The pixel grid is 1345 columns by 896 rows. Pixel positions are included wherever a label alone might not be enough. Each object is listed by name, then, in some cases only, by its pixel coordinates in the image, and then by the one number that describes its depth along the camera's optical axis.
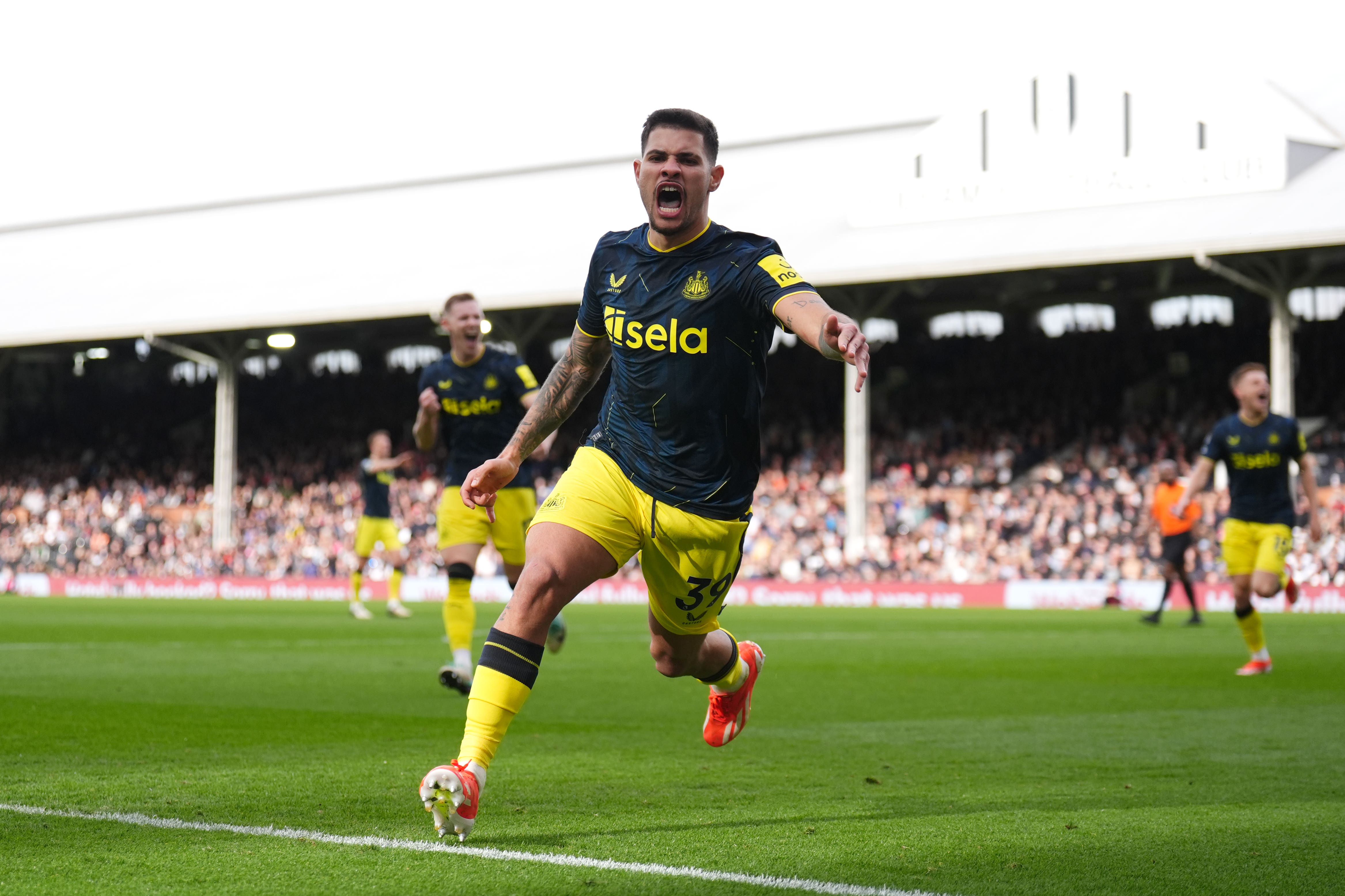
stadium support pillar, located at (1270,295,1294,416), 28.61
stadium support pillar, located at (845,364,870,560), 32.66
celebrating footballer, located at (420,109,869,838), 5.36
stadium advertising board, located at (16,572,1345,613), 27.64
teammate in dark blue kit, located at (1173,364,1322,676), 12.47
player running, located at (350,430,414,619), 22.41
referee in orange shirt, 20.75
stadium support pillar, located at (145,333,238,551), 40.91
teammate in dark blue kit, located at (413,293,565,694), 10.40
